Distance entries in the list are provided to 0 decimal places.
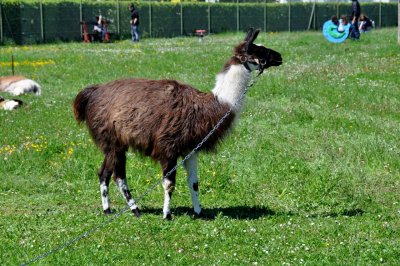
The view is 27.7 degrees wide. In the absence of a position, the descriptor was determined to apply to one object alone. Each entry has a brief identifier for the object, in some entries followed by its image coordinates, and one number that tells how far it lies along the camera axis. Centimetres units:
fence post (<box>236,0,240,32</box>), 5241
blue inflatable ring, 3309
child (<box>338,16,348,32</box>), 3366
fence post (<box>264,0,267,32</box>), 5365
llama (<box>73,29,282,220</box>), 963
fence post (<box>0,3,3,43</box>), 4063
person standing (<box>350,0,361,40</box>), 3397
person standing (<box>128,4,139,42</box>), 4147
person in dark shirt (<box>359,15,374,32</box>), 4369
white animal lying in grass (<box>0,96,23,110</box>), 1766
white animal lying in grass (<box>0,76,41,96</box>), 2070
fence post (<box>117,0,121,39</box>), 4697
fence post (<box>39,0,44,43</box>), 4253
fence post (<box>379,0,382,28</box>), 6053
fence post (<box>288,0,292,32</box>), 5509
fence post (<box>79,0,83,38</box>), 4471
